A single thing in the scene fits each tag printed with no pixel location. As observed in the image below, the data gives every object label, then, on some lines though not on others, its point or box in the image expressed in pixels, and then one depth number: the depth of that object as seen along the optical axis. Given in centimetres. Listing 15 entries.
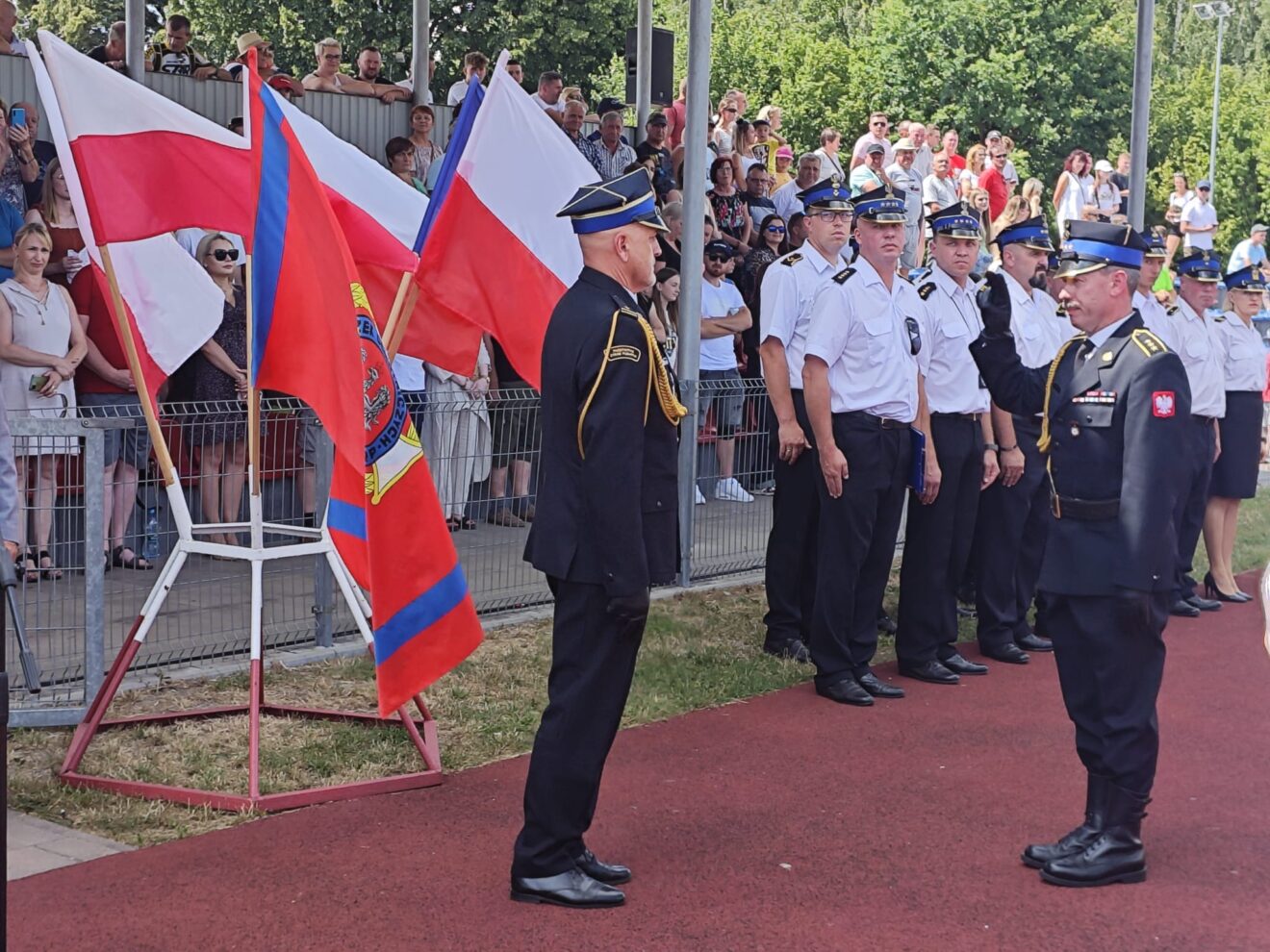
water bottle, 698
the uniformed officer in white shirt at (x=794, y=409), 826
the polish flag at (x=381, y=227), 630
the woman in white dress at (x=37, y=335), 835
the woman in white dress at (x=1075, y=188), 2205
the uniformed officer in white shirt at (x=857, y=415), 758
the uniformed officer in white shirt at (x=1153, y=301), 1008
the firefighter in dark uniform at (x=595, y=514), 482
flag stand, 575
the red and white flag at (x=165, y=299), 630
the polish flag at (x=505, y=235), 635
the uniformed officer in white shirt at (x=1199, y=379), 1036
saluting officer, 535
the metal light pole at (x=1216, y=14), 4747
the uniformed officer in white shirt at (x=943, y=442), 821
